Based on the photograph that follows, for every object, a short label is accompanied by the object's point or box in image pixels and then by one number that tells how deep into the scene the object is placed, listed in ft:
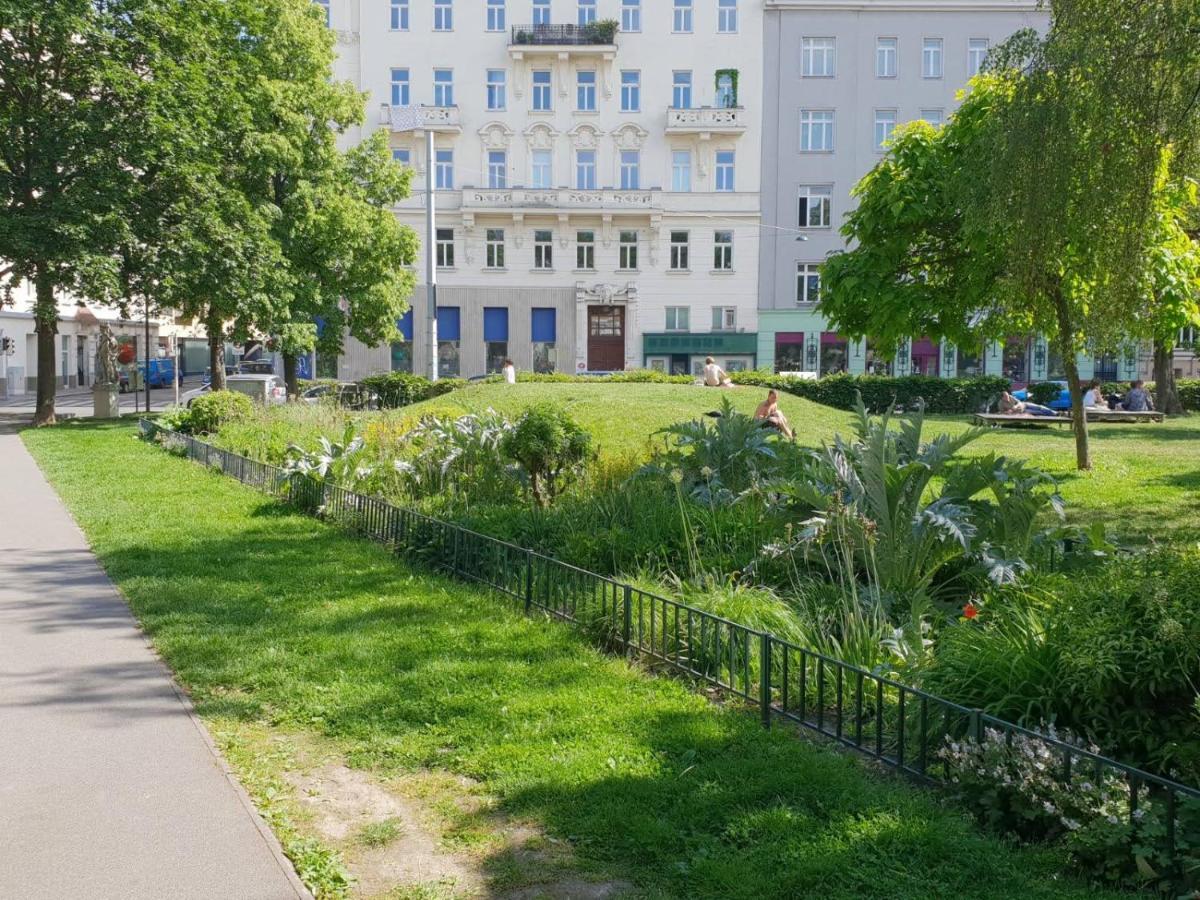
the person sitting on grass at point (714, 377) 100.36
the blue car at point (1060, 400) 111.04
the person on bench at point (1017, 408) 90.99
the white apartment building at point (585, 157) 158.40
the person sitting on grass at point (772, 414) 51.07
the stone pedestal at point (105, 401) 102.58
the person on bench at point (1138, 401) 98.48
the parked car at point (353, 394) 104.23
